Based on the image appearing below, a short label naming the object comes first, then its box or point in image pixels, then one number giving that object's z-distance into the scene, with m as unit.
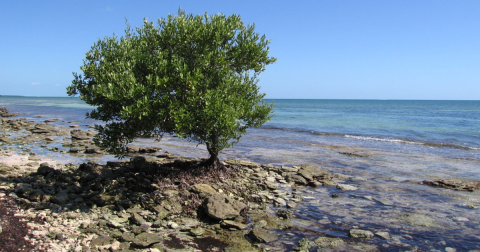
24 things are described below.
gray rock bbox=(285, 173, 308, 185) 18.52
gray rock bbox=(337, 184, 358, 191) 17.76
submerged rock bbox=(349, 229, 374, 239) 11.52
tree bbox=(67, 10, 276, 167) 13.38
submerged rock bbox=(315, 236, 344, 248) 10.67
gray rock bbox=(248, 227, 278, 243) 10.73
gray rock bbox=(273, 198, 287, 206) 14.58
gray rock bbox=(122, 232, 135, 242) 10.09
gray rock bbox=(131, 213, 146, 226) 11.38
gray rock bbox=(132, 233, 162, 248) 9.81
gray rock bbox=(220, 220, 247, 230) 11.60
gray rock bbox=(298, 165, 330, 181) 19.33
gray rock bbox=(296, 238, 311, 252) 10.23
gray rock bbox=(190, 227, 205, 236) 10.95
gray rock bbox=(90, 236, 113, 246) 9.68
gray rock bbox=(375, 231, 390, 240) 11.54
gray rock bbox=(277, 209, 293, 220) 12.96
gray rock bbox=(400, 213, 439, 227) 12.88
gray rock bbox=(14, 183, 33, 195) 12.94
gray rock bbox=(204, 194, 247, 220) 11.98
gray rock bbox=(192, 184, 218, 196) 14.37
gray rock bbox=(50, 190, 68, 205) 12.39
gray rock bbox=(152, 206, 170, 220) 12.10
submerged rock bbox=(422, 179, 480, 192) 18.24
